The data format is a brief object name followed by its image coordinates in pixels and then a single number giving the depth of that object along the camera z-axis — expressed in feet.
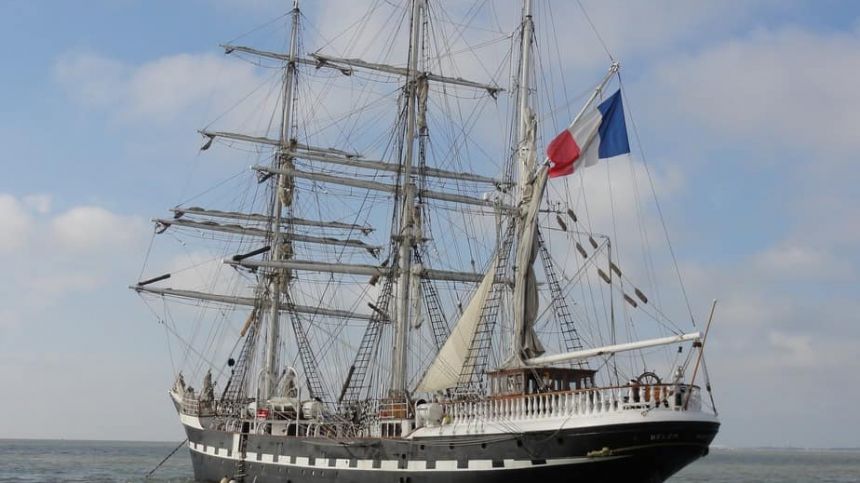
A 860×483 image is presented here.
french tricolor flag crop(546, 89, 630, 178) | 111.55
